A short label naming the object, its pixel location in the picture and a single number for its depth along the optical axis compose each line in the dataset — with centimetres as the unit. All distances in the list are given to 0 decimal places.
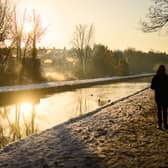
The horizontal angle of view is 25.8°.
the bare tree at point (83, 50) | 8262
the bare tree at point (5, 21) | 3809
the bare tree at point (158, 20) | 1988
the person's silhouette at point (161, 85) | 1088
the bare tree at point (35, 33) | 4878
